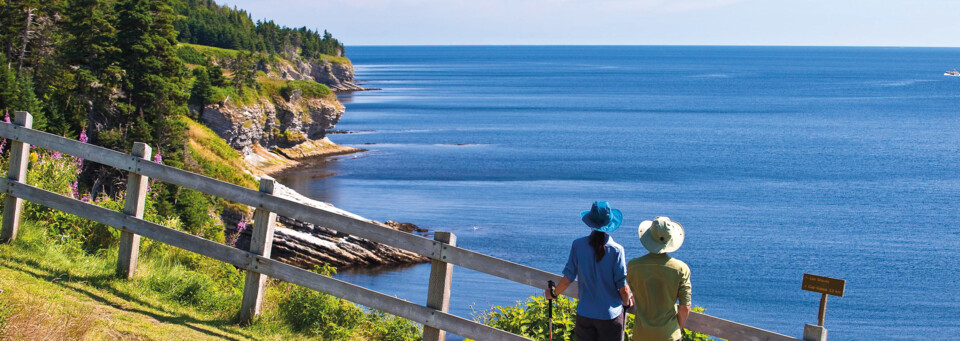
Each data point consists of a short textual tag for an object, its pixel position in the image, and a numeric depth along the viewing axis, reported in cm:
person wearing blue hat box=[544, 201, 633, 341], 616
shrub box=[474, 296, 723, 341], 775
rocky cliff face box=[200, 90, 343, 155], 6072
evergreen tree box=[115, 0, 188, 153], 3603
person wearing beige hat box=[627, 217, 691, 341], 602
